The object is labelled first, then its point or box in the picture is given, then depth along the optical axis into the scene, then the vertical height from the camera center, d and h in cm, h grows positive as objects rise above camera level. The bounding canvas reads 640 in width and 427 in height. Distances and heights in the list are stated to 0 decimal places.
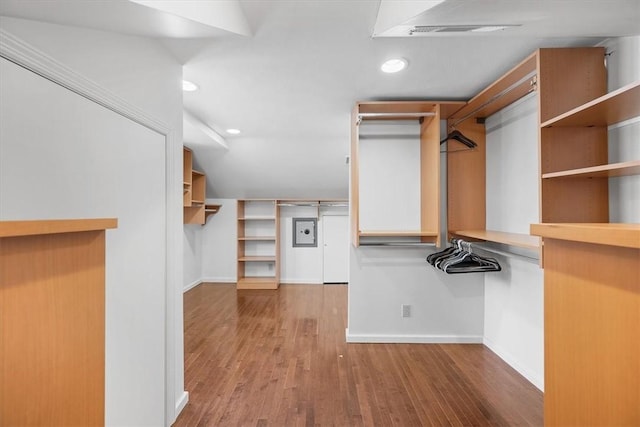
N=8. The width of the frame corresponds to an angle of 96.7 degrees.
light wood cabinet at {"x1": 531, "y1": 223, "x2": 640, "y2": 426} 56 -25
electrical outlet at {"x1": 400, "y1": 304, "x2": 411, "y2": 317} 303 -102
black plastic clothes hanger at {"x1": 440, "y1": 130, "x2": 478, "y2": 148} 282 +76
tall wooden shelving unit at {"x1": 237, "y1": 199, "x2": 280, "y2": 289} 544 -52
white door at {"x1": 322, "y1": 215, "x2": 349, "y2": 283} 568 -68
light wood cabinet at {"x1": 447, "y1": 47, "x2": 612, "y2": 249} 172 +46
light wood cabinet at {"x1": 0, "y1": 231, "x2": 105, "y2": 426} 48 -22
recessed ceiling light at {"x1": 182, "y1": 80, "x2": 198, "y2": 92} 235 +110
